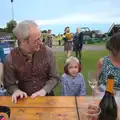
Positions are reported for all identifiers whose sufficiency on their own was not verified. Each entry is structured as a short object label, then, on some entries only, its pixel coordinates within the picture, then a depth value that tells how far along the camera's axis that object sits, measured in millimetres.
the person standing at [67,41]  5977
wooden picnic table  821
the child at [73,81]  1637
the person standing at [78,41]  6200
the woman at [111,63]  1128
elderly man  1189
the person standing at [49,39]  6897
